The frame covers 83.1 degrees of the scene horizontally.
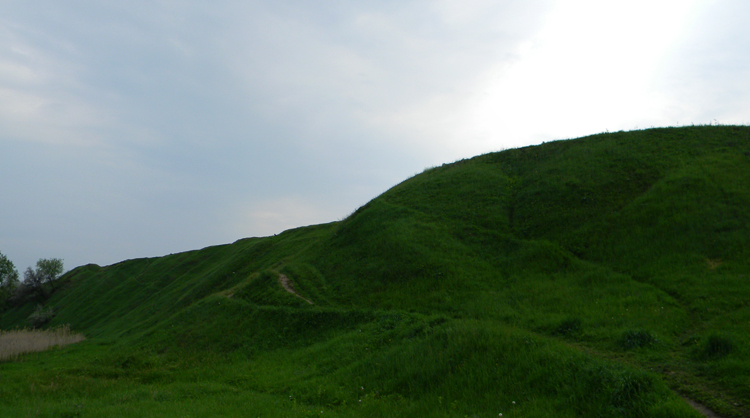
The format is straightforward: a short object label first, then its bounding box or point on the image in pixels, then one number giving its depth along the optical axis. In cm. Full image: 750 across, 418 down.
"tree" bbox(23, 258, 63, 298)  6144
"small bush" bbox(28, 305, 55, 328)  4862
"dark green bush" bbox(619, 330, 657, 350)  1088
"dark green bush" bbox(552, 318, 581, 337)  1266
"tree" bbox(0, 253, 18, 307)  4616
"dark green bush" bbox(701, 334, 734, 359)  935
